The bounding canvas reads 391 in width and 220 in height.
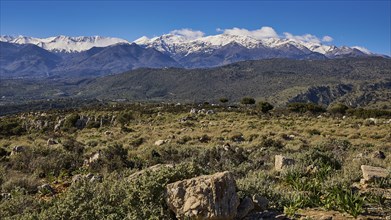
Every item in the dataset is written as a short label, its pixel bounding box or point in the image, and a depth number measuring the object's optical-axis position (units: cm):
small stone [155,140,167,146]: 2322
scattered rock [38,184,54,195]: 1084
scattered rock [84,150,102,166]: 1486
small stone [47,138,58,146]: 2466
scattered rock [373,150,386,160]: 1631
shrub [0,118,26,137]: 4068
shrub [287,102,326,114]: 5697
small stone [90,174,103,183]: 1010
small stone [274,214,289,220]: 737
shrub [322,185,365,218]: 744
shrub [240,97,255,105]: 7506
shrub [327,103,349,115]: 5517
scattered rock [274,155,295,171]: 1286
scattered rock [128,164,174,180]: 855
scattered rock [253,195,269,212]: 791
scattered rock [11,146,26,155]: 1971
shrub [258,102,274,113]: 5506
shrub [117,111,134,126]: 4497
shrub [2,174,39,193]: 1121
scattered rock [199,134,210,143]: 2647
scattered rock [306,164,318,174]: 1143
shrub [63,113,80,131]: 4412
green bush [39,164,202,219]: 721
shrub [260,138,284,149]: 2144
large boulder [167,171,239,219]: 680
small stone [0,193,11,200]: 1003
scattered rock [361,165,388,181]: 1021
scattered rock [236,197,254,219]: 737
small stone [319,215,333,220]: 714
